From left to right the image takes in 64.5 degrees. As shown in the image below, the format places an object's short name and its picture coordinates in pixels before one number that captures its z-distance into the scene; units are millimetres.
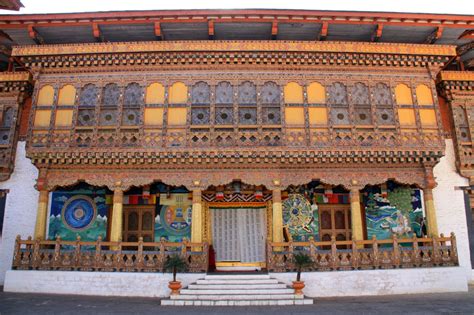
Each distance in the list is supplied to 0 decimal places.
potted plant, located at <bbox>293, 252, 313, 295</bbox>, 11477
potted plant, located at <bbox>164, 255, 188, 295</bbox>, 11625
